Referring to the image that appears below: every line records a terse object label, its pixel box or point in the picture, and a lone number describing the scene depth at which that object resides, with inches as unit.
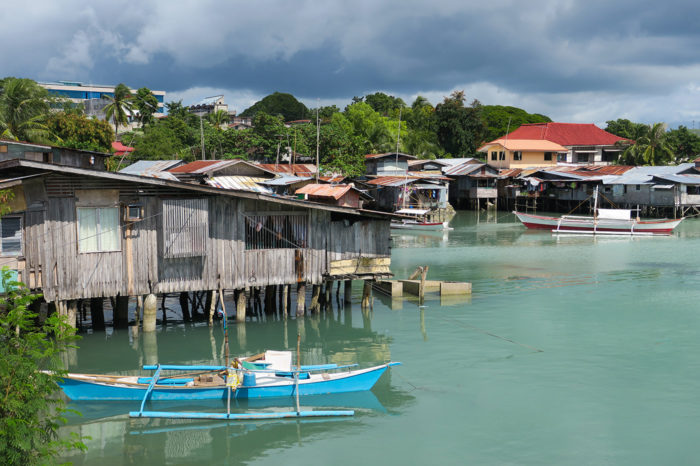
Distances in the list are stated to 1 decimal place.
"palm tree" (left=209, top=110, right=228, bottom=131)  2964.6
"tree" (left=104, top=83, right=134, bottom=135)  2659.9
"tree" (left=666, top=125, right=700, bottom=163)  3157.0
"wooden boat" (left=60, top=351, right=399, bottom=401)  541.3
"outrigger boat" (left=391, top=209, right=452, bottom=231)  1904.5
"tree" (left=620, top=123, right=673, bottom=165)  2763.3
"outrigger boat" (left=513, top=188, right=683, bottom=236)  1818.4
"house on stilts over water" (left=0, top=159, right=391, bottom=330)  647.1
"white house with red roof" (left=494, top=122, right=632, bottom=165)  3068.4
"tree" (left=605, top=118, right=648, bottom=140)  3549.0
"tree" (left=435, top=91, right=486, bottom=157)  3176.7
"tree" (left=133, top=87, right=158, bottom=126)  2866.6
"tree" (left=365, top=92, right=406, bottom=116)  4108.3
